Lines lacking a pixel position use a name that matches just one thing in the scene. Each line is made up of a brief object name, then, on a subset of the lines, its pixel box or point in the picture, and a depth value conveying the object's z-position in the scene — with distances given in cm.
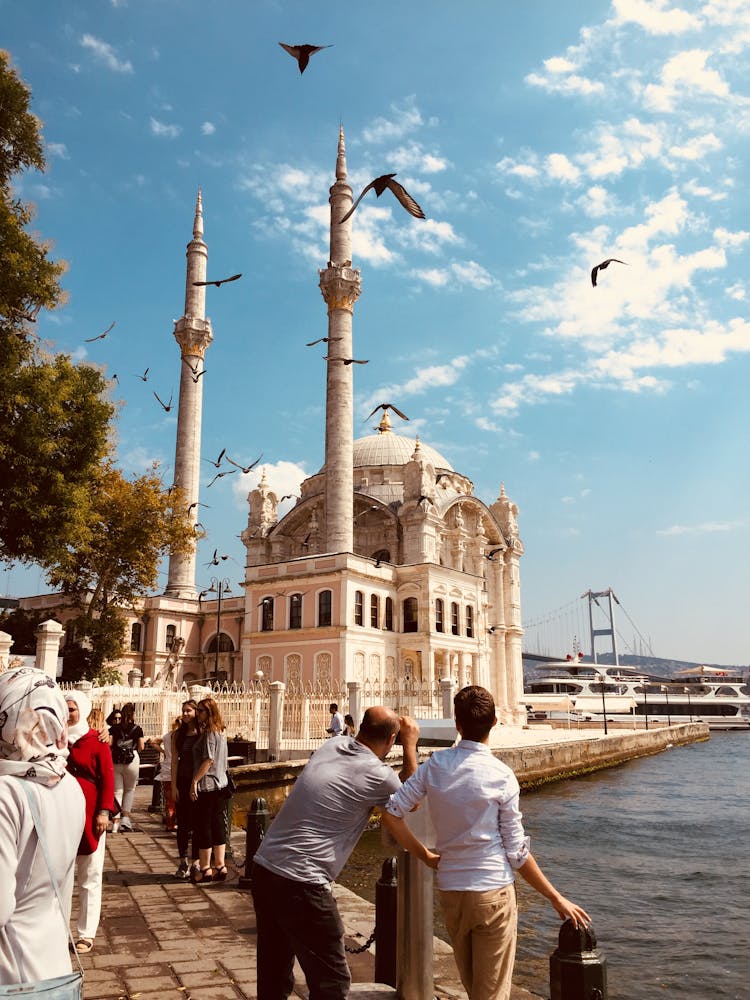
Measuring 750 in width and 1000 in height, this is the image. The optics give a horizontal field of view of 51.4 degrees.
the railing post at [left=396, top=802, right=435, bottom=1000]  435
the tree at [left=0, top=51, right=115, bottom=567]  1734
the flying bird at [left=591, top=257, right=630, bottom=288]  1296
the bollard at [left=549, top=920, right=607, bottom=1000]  338
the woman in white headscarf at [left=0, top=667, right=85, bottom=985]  238
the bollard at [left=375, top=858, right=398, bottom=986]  490
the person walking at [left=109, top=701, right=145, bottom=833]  991
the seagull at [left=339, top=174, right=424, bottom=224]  1250
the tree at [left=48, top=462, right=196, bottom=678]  2802
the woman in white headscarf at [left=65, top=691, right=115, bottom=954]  572
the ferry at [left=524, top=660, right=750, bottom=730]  6231
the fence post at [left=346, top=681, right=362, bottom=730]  2216
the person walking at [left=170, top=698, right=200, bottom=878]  793
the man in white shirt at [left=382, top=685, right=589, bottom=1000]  349
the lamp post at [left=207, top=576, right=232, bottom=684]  3538
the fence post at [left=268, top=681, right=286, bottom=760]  1895
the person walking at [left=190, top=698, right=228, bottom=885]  770
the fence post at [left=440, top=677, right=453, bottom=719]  2444
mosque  3375
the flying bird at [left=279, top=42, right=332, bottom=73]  1134
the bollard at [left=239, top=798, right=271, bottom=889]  766
